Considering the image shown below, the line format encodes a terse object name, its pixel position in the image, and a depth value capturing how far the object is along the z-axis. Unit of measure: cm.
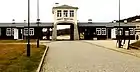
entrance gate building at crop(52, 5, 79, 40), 3808
